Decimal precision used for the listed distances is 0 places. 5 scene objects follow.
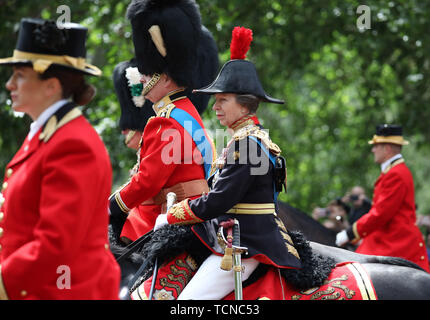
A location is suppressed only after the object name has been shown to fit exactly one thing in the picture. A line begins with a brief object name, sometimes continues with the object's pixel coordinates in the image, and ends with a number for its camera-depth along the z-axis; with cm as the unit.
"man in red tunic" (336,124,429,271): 1587
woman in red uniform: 564
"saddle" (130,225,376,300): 851
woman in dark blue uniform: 844
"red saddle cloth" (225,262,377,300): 848
